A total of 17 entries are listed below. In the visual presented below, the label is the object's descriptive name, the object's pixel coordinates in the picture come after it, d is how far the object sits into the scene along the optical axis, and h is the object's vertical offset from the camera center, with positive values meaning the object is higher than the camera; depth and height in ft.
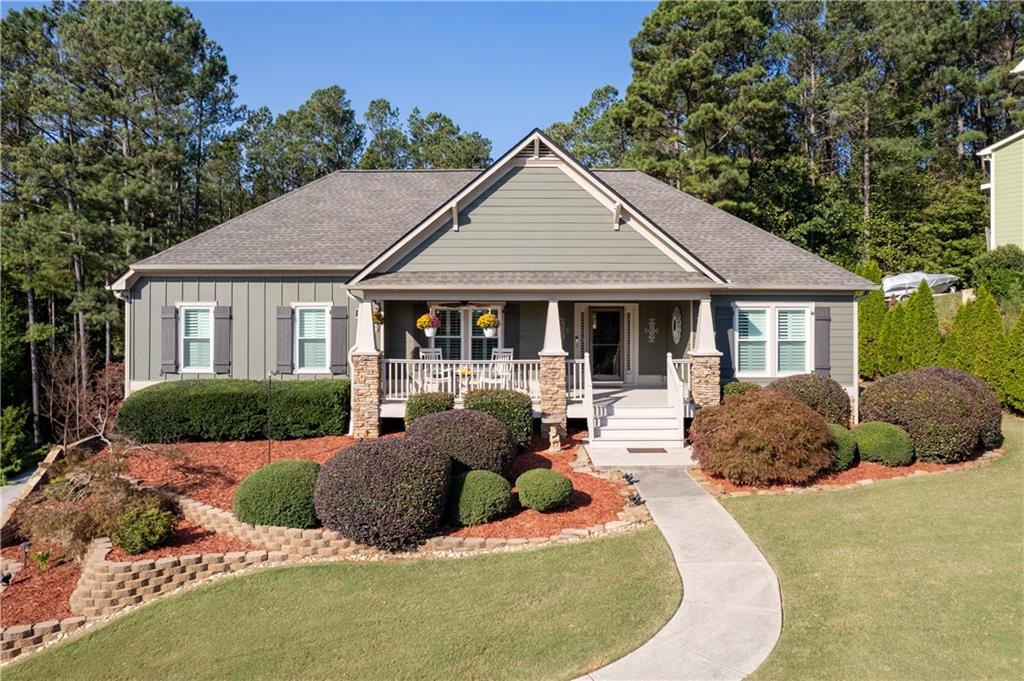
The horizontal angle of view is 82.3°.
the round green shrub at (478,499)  28.19 -7.73
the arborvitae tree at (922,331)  57.88 +1.23
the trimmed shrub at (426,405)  39.96 -4.44
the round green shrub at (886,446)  36.24 -6.39
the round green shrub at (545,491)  29.01 -7.49
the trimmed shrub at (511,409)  38.88 -4.56
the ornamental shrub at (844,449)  35.09 -6.44
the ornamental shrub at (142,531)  26.61 -8.84
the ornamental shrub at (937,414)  36.73 -4.53
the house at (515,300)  42.91 +3.21
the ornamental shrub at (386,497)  25.94 -7.05
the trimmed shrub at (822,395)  41.52 -3.76
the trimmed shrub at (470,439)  31.19 -5.33
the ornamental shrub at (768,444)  32.65 -5.74
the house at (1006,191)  76.79 +20.50
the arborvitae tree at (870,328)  67.82 +1.78
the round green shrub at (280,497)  27.68 -7.57
